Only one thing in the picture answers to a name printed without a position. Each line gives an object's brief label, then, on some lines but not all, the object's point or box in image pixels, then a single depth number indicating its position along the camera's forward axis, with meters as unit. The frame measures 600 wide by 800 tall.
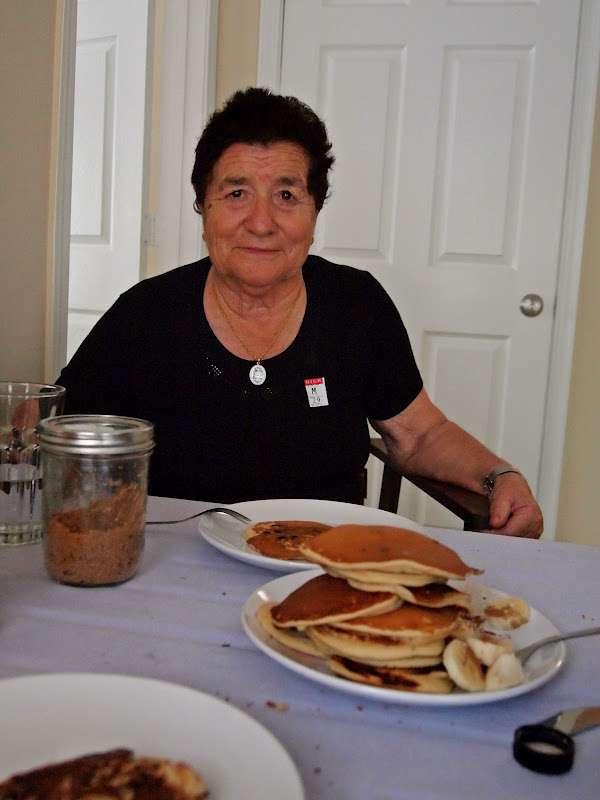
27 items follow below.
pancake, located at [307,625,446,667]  0.61
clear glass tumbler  0.97
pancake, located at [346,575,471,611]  0.63
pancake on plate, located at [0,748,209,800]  0.43
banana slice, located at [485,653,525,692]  0.61
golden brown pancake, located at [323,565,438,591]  0.63
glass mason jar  0.81
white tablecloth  0.53
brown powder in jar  0.82
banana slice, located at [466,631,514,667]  0.63
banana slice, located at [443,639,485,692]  0.59
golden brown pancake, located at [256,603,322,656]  0.66
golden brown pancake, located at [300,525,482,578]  0.62
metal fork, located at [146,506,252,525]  1.05
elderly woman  1.50
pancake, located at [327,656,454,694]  0.60
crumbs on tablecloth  0.61
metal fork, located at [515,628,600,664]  0.69
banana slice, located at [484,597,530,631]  0.74
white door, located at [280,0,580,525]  2.69
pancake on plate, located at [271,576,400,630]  0.62
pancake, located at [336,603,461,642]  0.60
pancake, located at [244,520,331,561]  0.91
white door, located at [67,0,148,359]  2.85
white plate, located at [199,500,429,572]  0.98
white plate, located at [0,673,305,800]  0.47
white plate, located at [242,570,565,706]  0.59
